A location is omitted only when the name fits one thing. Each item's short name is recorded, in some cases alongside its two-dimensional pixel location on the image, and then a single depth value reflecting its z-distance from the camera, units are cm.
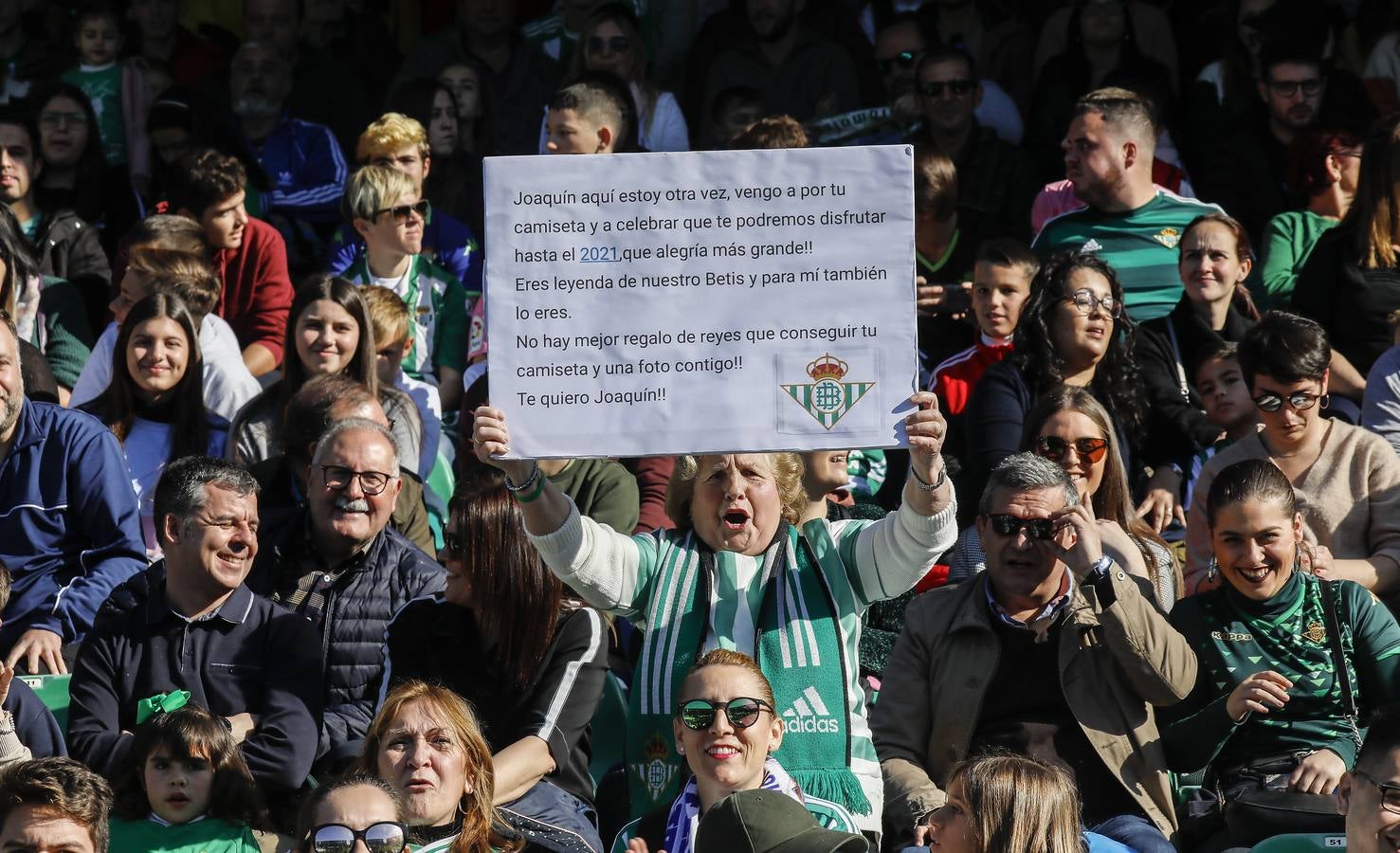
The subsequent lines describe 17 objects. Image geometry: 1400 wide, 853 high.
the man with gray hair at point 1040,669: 1194
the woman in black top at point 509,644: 1228
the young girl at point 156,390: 1606
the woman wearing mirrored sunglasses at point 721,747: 1065
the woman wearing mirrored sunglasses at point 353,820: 1016
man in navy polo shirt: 1186
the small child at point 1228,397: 1620
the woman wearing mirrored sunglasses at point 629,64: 2161
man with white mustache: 1290
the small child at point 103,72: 2339
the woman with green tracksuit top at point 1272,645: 1213
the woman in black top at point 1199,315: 1645
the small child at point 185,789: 1127
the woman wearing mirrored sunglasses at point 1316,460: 1409
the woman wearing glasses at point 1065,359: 1537
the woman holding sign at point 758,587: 1128
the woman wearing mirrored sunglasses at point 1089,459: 1373
